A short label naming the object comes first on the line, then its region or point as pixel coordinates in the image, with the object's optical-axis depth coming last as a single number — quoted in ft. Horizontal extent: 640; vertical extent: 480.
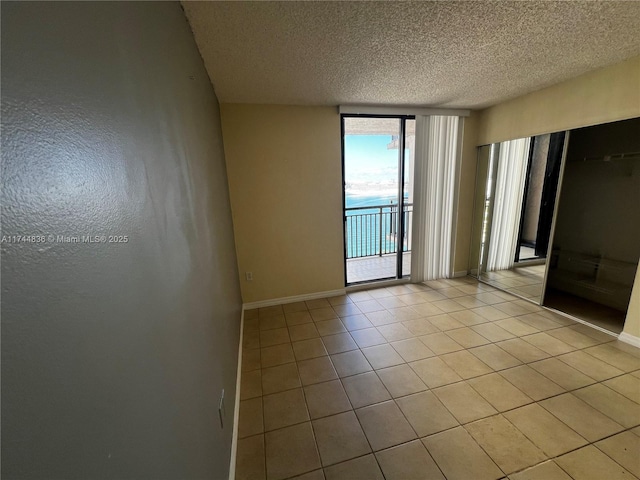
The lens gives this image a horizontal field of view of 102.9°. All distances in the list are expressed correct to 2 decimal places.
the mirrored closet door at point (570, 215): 8.01
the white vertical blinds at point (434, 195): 10.83
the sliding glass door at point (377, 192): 10.87
